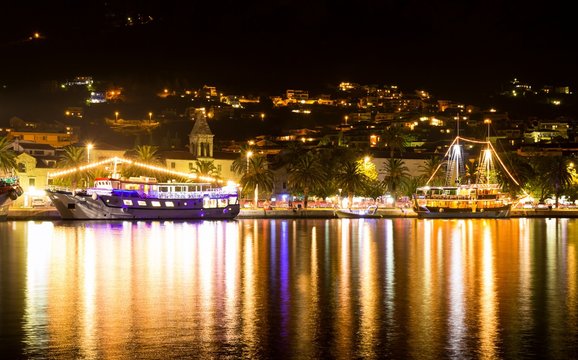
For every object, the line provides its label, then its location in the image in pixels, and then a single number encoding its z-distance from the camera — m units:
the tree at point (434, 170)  112.69
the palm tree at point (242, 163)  102.00
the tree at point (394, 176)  106.81
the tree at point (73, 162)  93.12
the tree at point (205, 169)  107.67
